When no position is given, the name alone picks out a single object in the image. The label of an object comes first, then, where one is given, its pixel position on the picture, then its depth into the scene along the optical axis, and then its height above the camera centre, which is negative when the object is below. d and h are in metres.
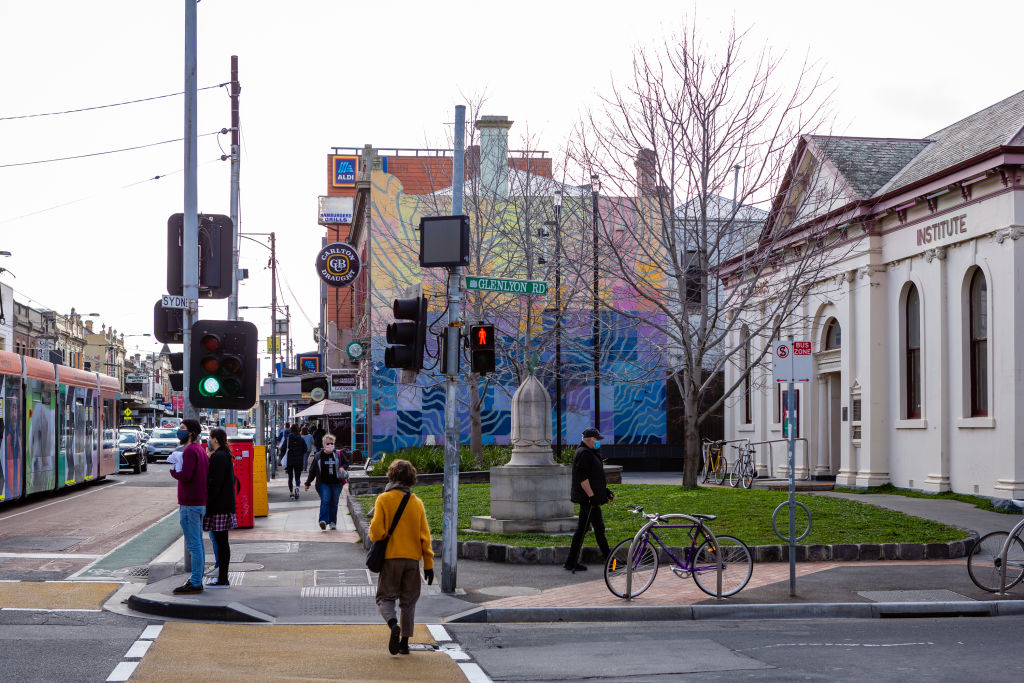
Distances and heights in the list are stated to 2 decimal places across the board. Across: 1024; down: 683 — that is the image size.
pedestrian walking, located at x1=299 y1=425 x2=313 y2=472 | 50.59 -1.80
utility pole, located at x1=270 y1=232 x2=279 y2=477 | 52.38 +4.45
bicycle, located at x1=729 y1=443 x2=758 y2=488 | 28.34 -1.84
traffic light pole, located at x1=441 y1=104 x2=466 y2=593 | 12.62 -0.53
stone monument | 16.92 -1.23
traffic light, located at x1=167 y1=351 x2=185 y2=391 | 14.34 +0.37
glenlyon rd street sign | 12.73 +1.28
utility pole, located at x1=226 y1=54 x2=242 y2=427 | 27.73 +5.43
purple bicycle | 12.12 -1.76
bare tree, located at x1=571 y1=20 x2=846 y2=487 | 21.64 +4.11
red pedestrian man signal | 12.65 +0.56
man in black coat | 14.08 -1.17
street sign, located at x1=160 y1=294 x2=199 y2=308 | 13.47 +1.17
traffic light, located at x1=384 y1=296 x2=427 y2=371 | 12.34 +0.70
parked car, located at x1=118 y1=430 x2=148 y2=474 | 44.19 -2.08
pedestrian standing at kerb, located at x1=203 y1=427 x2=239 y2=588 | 12.79 -1.18
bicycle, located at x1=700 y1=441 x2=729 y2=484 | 31.28 -1.86
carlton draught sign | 39.12 +4.67
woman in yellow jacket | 9.27 -1.23
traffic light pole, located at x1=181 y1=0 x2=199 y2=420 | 13.60 +2.38
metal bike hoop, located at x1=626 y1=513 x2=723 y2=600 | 11.95 -1.49
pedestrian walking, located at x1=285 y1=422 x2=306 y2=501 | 28.75 -1.38
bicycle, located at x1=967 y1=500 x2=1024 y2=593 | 12.55 -1.82
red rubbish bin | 19.98 -1.37
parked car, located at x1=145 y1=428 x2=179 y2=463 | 57.28 -2.24
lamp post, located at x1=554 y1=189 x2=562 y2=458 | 27.08 +3.00
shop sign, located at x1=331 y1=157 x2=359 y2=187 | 67.19 +13.37
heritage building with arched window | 22.58 +1.84
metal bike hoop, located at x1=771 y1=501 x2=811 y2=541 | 15.84 -1.80
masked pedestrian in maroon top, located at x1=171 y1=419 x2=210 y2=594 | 12.22 -1.01
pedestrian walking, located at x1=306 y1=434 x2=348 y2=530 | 19.80 -1.34
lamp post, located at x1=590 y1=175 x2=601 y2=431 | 24.03 +1.71
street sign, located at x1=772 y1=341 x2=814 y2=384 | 12.62 +0.40
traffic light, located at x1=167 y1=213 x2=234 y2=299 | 14.03 +1.80
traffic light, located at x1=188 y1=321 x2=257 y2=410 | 12.48 +0.39
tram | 22.70 -0.54
